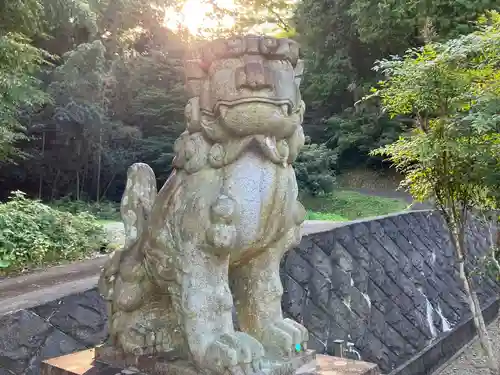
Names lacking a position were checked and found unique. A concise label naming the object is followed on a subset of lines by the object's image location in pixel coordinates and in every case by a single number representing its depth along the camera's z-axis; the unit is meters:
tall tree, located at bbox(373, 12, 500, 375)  3.80
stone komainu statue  1.86
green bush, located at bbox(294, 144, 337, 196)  14.71
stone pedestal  1.90
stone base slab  1.97
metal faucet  4.26
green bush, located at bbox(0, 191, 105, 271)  5.37
